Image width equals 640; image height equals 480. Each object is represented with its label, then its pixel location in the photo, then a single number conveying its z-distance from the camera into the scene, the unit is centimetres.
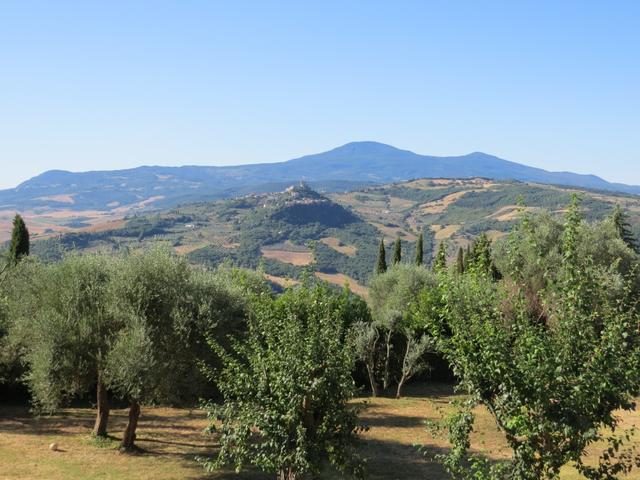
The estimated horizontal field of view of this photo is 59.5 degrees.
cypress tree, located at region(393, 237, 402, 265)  7362
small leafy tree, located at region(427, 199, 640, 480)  1027
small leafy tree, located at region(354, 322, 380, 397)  3319
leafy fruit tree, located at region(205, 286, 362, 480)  1334
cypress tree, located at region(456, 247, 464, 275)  6972
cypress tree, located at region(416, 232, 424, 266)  7307
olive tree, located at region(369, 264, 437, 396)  3372
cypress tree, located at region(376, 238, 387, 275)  7283
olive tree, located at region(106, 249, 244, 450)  1889
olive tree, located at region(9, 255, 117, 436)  1973
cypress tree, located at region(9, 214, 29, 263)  4884
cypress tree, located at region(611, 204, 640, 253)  6036
